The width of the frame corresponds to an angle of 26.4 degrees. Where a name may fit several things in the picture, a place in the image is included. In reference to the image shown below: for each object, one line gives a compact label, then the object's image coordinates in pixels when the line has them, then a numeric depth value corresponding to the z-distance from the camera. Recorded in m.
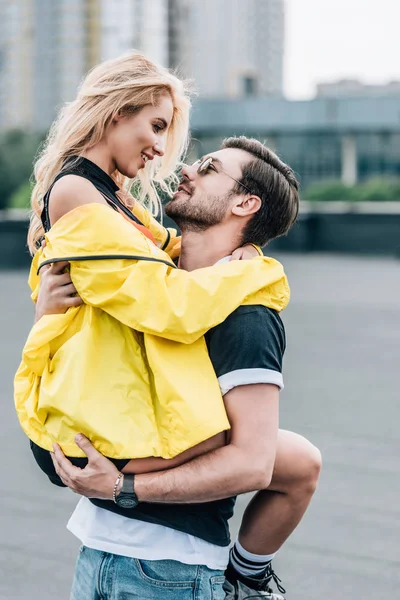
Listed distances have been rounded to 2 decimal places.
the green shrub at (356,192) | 26.03
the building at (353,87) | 101.56
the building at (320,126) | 57.59
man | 1.88
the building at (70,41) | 108.31
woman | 1.85
